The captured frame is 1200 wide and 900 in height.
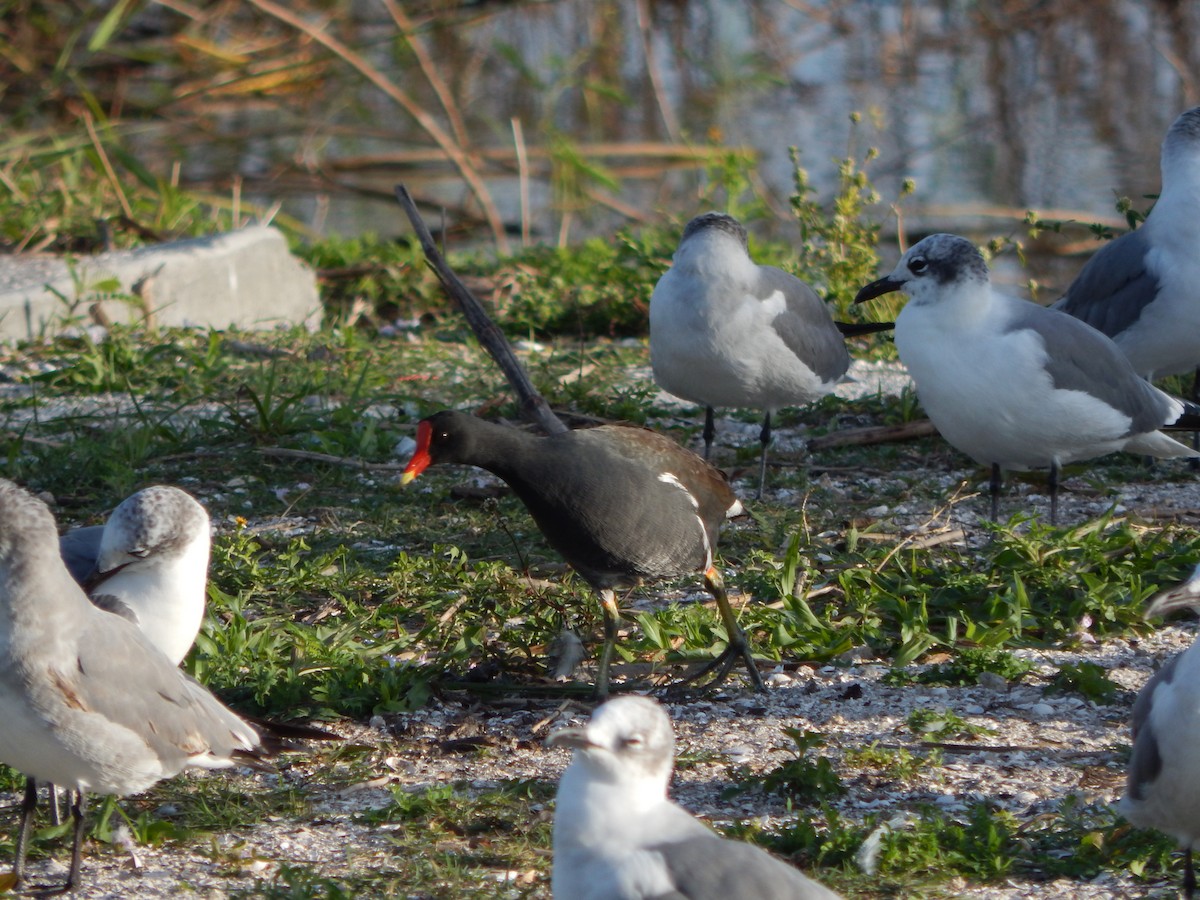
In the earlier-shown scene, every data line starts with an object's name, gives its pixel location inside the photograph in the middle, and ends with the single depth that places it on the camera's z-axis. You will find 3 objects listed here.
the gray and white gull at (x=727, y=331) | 11.35
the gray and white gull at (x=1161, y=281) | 11.90
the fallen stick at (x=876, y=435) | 12.33
